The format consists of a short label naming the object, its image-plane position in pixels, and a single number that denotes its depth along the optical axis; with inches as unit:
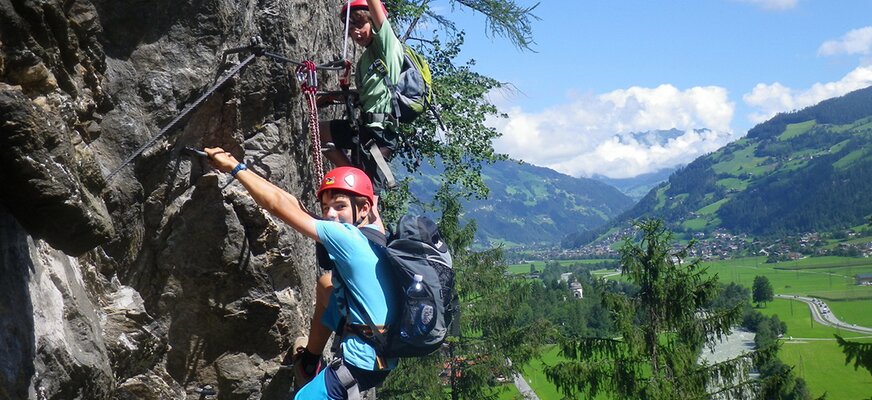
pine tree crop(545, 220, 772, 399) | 804.6
